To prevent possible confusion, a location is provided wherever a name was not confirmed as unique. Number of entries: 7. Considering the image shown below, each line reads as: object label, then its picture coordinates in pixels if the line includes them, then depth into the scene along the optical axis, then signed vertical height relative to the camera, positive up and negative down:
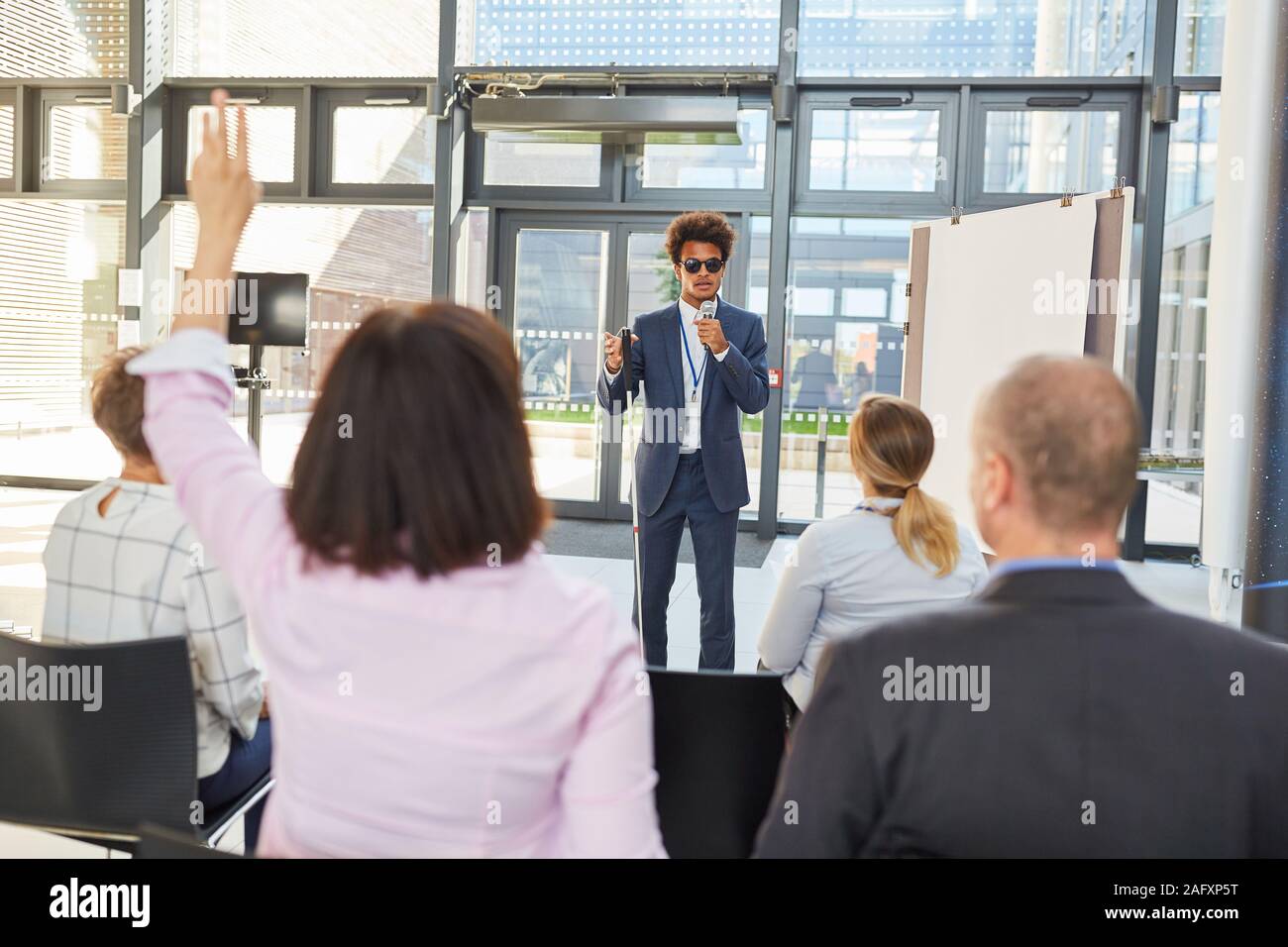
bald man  1.04 -0.31
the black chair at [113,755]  1.71 -0.65
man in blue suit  3.47 -0.13
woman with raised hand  1.01 -0.25
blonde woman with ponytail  2.12 -0.33
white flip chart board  3.87 +0.42
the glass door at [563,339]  7.74 +0.32
